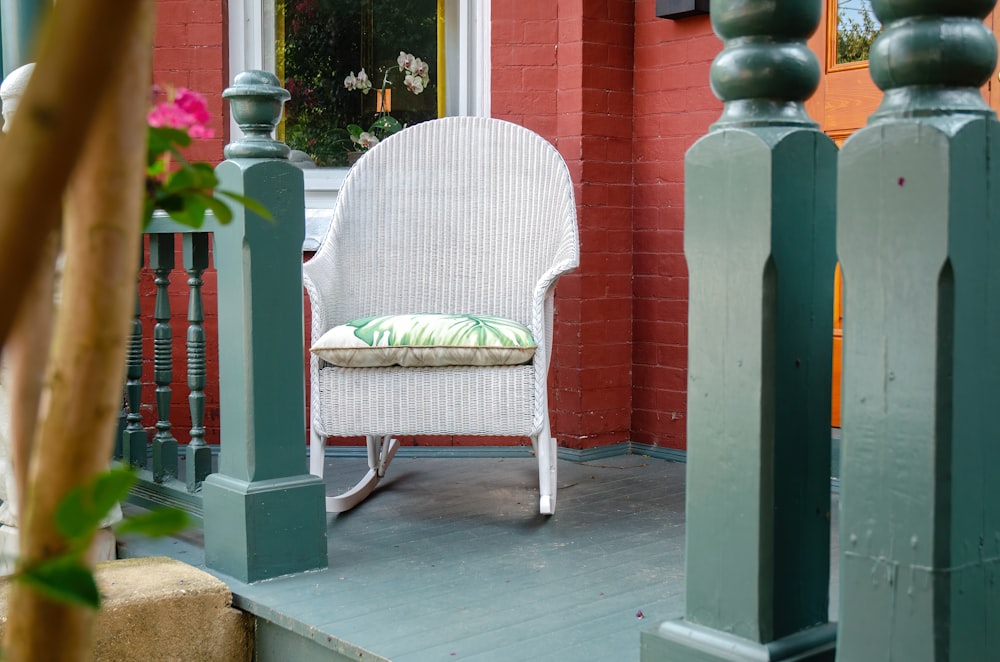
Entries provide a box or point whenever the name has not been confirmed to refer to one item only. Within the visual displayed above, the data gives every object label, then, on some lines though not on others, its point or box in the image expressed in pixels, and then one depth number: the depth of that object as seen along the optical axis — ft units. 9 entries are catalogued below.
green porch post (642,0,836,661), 4.34
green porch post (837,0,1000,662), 3.70
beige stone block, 6.99
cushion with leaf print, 8.73
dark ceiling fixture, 11.33
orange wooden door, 10.10
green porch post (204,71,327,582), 7.66
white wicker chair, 10.16
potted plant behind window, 13.00
